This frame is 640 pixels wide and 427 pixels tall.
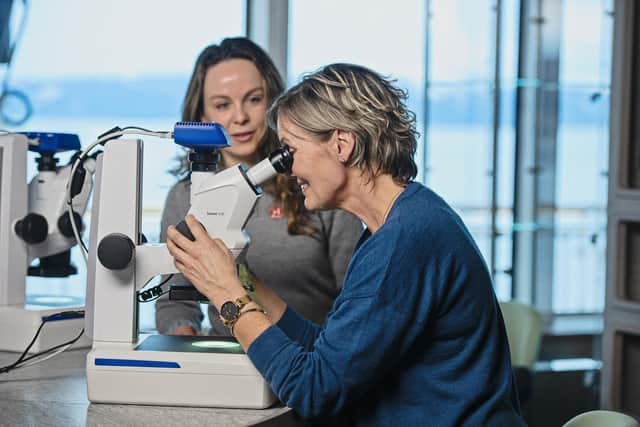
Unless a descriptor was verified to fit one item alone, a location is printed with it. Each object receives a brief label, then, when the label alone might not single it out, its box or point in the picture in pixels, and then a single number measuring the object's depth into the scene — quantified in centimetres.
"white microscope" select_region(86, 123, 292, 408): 205
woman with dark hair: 262
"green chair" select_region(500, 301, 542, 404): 336
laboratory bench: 199
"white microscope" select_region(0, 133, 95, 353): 242
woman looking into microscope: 197
